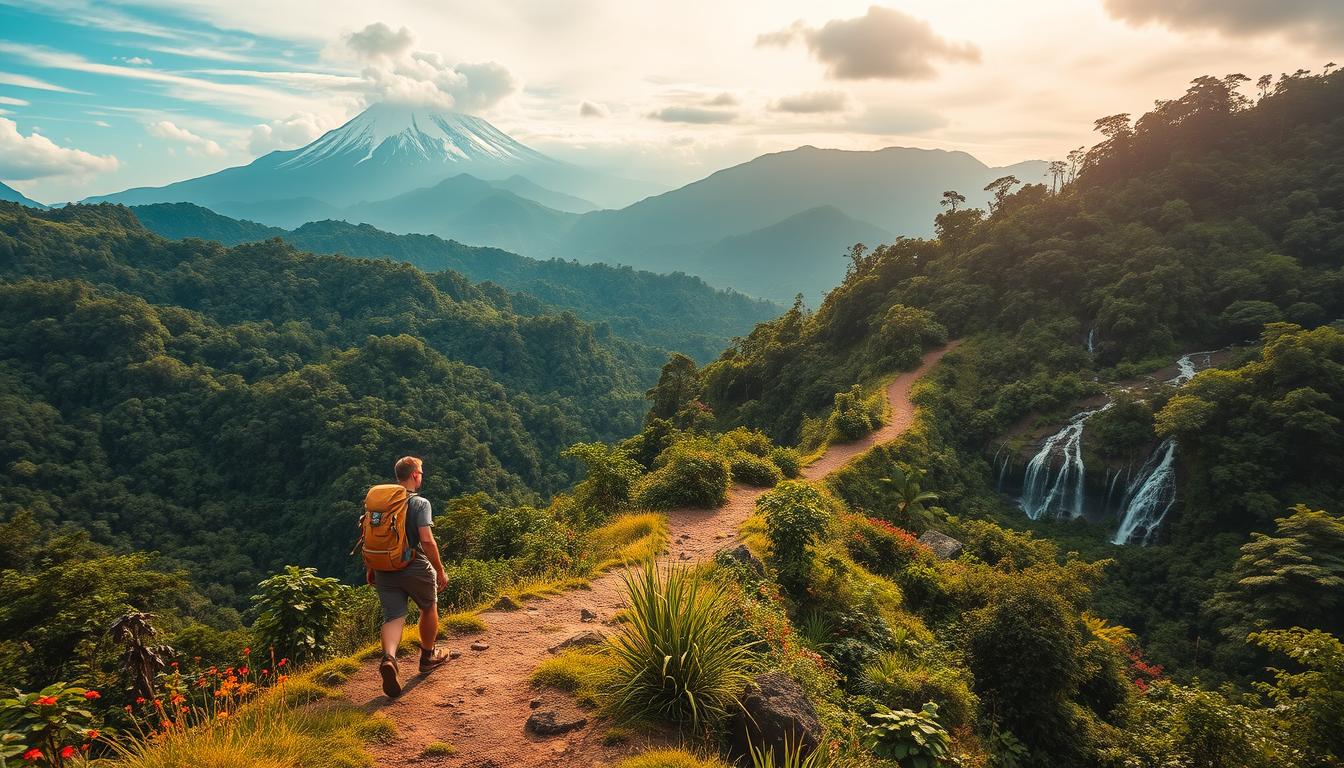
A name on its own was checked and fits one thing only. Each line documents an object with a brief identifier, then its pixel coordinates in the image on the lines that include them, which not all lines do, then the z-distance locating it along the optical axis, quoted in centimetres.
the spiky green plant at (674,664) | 447
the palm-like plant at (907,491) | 1706
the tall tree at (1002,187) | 4268
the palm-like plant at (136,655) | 396
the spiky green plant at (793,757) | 378
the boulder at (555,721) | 460
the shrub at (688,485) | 1284
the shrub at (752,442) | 1844
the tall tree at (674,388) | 4144
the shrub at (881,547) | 1259
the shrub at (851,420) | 2302
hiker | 496
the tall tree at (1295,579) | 1374
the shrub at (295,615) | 554
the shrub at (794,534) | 888
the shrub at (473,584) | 781
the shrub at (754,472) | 1554
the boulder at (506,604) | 730
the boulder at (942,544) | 1460
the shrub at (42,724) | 298
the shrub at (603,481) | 1268
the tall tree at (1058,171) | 5172
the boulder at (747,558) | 843
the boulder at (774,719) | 421
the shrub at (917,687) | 708
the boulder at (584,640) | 598
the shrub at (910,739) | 409
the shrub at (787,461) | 1758
